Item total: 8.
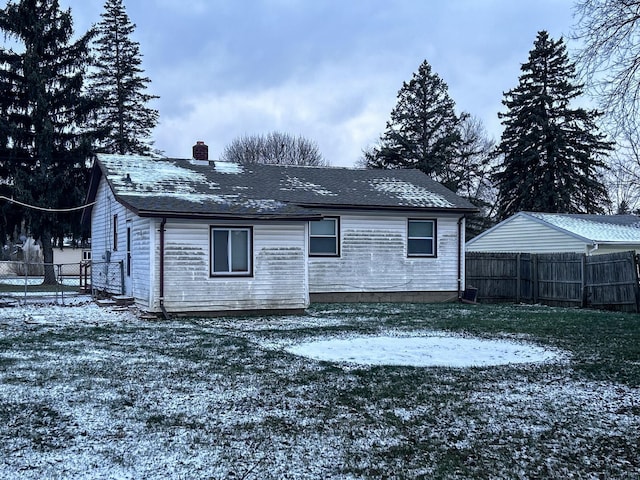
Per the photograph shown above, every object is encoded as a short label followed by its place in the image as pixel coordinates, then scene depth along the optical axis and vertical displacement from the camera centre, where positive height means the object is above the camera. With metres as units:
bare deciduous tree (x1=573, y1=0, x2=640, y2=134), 9.39 +3.45
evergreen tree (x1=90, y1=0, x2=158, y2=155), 37.34 +10.75
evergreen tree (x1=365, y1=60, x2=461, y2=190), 39.19 +8.23
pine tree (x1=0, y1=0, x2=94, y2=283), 27.98 +6.77
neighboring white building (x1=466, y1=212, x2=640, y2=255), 23.14 +0.57
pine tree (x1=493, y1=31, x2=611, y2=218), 33.97 +6.11
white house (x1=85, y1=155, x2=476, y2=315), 13.84 +0.42
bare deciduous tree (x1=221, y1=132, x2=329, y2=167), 50.56 +8.68
